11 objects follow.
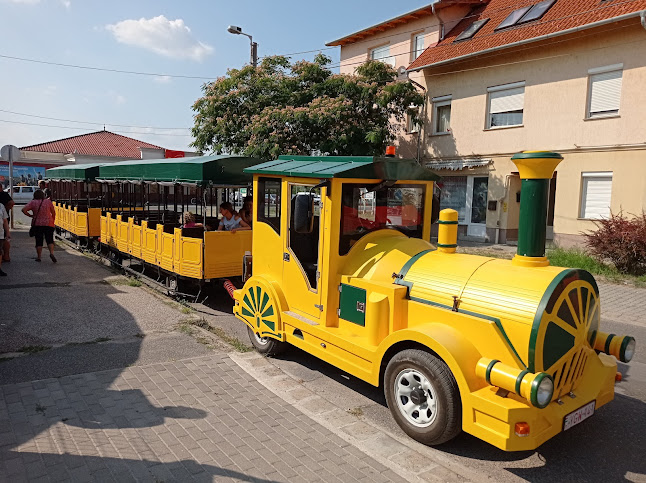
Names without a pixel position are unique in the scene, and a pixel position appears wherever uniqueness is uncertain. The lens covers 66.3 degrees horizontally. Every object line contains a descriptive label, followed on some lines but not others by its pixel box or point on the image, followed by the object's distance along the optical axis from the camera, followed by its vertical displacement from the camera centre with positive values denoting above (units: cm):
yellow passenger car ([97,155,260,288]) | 812 -73
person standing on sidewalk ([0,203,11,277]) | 980 -86
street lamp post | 1966 +579
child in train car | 893 -59
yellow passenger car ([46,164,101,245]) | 1362 -51
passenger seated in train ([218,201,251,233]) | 852 -50
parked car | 3491 -64
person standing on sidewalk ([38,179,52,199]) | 1400 +2
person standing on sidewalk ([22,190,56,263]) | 1132 -72
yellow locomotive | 347 -91
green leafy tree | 1673 +303
